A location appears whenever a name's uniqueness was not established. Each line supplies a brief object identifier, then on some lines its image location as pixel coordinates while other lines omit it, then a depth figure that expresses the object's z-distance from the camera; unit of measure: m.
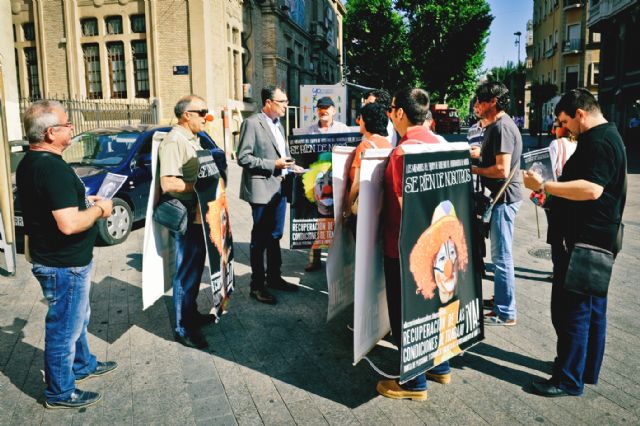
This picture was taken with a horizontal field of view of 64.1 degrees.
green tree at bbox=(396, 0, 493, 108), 41.00
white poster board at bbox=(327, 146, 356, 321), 3.72
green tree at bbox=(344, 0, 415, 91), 41.44
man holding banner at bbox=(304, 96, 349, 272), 6.30
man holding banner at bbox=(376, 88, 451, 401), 3.14
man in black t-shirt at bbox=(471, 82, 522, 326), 4.43
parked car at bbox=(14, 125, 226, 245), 7.80
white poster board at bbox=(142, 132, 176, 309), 4.02
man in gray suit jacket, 5.22
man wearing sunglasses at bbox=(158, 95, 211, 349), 3.96
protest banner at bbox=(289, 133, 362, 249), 5.30
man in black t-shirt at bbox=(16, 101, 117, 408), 3.06
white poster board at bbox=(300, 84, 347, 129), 15.34
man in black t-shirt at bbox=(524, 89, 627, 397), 3.16
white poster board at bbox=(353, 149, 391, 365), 3.16
